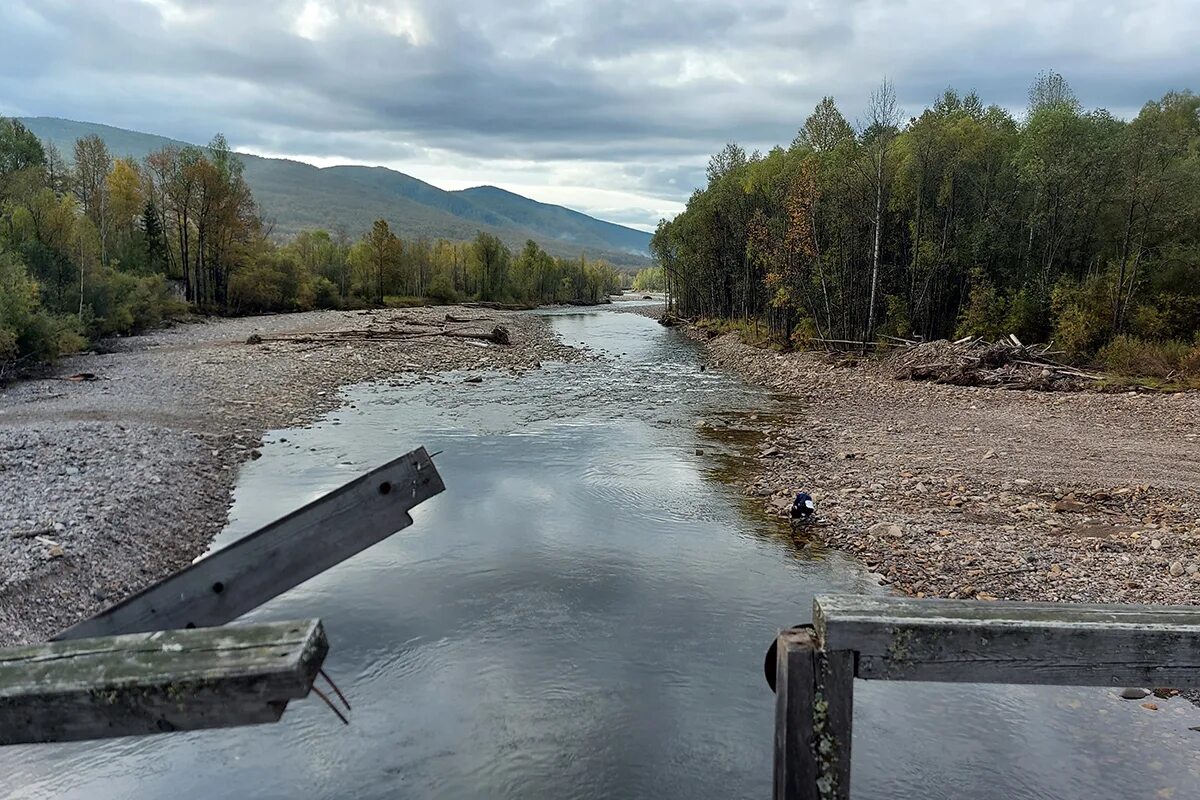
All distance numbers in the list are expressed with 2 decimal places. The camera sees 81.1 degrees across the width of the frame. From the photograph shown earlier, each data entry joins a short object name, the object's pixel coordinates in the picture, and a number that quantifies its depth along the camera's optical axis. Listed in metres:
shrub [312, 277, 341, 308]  85.31
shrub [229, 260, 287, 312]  71.69
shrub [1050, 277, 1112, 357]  29.47
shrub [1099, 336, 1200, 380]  24.91
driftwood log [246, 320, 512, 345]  43.91
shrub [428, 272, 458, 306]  110.75
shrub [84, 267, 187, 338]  39.41
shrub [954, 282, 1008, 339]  32.94
